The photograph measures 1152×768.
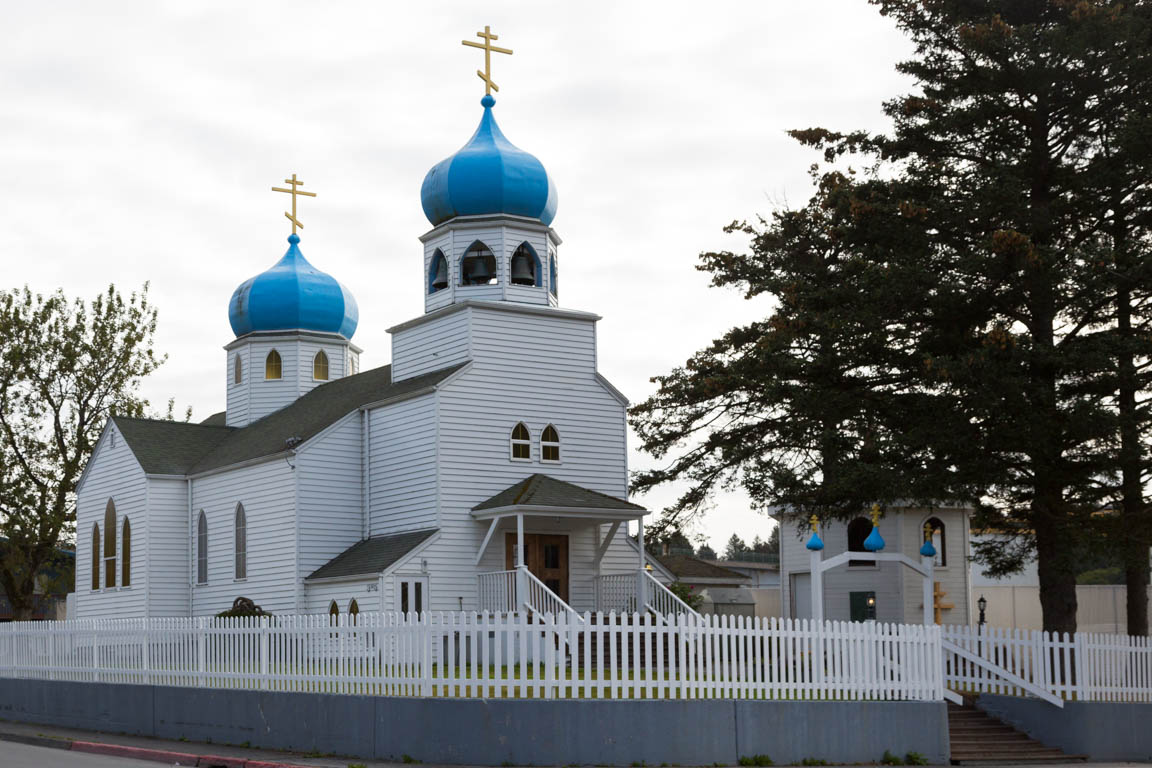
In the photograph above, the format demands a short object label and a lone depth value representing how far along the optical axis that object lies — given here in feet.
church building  99.35
